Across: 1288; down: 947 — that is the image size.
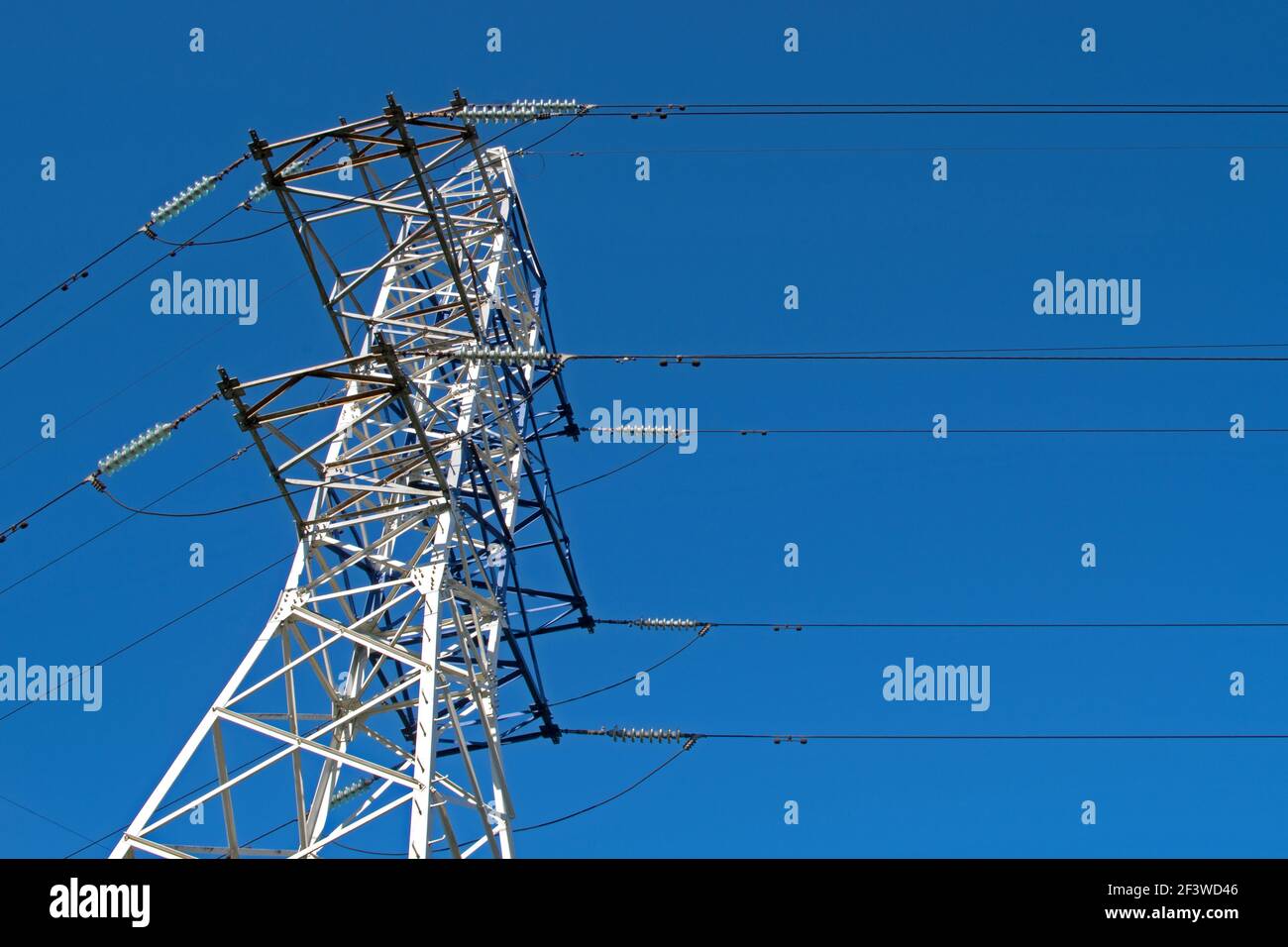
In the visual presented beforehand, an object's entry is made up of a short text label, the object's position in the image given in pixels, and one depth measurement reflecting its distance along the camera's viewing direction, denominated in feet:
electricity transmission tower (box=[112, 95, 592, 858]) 47.98
